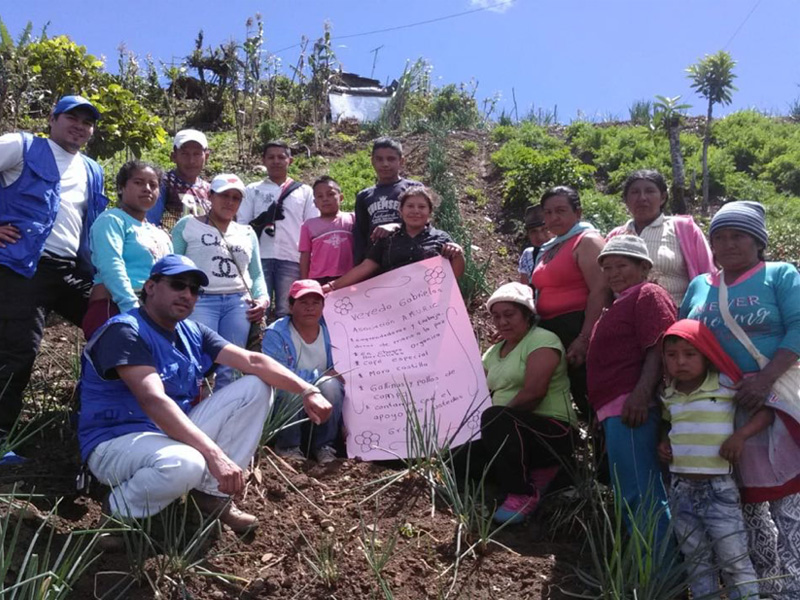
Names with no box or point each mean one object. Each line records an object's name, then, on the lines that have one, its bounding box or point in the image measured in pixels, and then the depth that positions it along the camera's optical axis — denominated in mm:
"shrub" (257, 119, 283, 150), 13742
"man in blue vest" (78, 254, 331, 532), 3027
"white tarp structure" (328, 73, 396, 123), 16828
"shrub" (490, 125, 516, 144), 13898
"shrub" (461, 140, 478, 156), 13023
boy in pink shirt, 5418
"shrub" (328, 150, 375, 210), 10521
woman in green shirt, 3863
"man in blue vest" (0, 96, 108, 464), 4000
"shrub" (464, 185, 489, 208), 10539
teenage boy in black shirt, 5148
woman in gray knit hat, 3092
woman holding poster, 4723
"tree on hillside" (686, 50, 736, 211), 11305
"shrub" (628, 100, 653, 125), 15984
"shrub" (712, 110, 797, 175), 13312
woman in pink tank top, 3988
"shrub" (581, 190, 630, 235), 8850
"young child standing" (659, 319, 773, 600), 3062
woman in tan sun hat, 3379
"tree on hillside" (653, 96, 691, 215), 10141
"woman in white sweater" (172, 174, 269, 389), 4609
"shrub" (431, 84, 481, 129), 16047
